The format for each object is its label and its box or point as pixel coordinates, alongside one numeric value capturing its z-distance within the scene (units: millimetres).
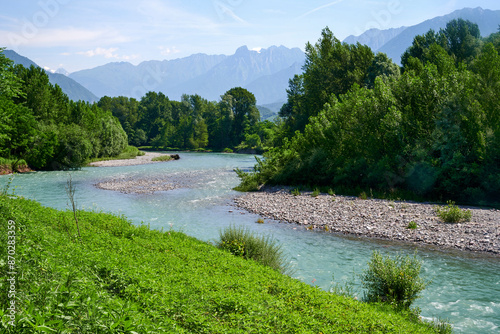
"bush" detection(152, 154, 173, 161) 70375
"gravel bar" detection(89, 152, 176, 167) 59625
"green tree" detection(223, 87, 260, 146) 107500
